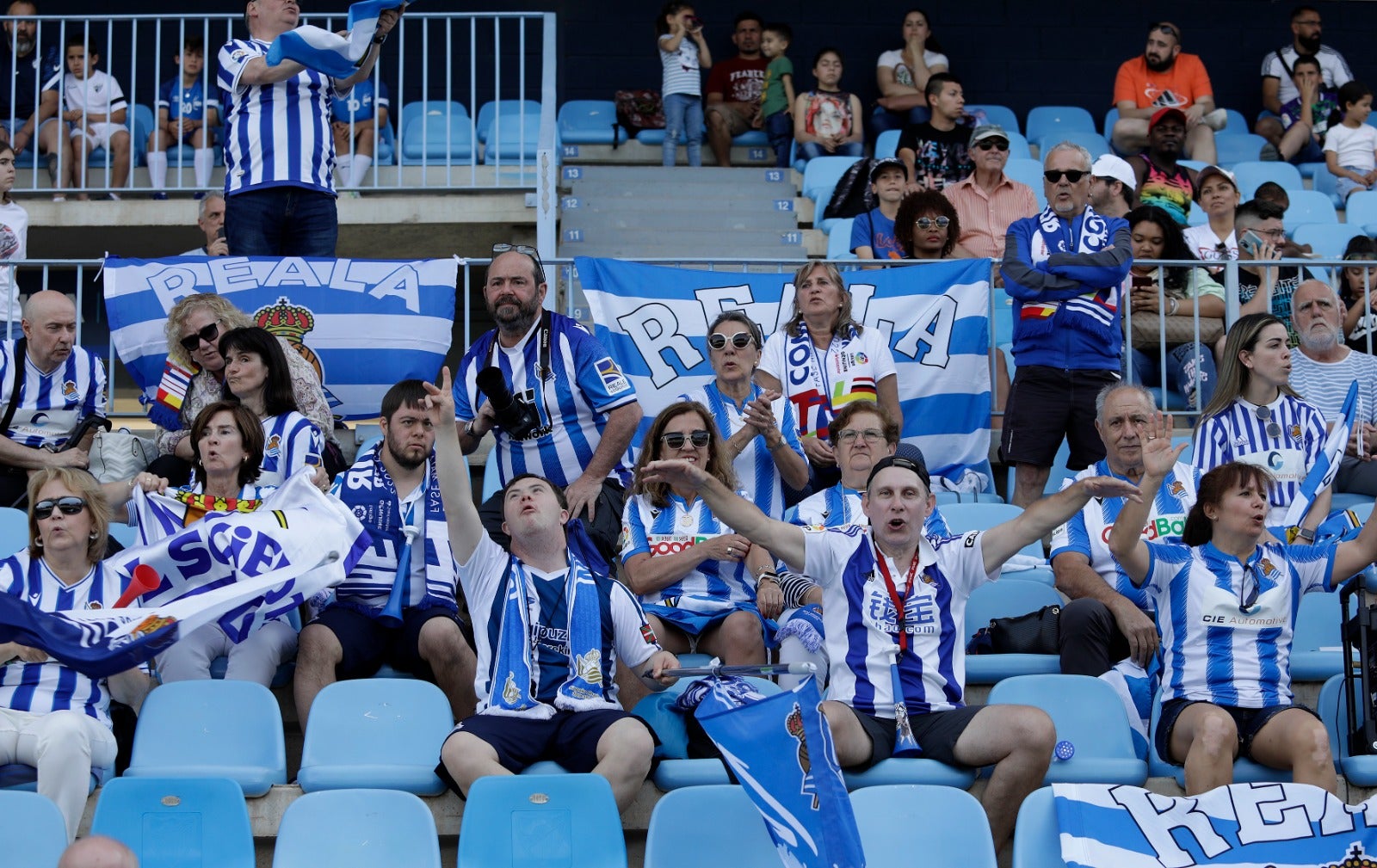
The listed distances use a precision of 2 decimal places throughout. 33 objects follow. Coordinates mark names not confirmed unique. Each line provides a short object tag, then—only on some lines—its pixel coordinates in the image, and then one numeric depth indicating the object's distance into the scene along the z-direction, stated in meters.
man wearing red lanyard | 9.58
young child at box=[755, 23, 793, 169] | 22.42
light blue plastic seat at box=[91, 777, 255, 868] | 8.86
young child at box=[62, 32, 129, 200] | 21.17
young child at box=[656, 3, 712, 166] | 21.77
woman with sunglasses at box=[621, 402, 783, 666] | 10.95
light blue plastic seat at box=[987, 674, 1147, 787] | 10.13
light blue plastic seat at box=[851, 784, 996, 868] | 8.87
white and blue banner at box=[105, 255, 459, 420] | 14.55
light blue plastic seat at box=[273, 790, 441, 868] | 8.81
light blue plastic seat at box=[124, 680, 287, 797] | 9.77
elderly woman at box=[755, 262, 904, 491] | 13.85
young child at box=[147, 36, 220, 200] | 20.91
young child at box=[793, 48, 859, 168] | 21.62
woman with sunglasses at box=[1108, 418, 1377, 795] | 9.72
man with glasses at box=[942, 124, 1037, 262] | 16.98
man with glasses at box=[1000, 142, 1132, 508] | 13.92
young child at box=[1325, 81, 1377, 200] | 22.41
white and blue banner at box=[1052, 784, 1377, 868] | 8.94
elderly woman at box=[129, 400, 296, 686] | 10.77
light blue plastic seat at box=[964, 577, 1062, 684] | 12.00
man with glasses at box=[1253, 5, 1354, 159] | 24.05
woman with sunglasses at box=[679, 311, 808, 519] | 12.30
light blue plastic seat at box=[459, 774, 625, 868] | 8.88
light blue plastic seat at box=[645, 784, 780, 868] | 8.92
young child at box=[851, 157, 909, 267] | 16.45
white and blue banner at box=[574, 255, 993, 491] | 14.87
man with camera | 12.77
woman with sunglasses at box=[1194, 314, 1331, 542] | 12.67
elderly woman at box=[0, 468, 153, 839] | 9.21
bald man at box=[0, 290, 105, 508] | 13.32
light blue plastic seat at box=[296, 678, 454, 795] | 9.59
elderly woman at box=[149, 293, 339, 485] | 12.94
